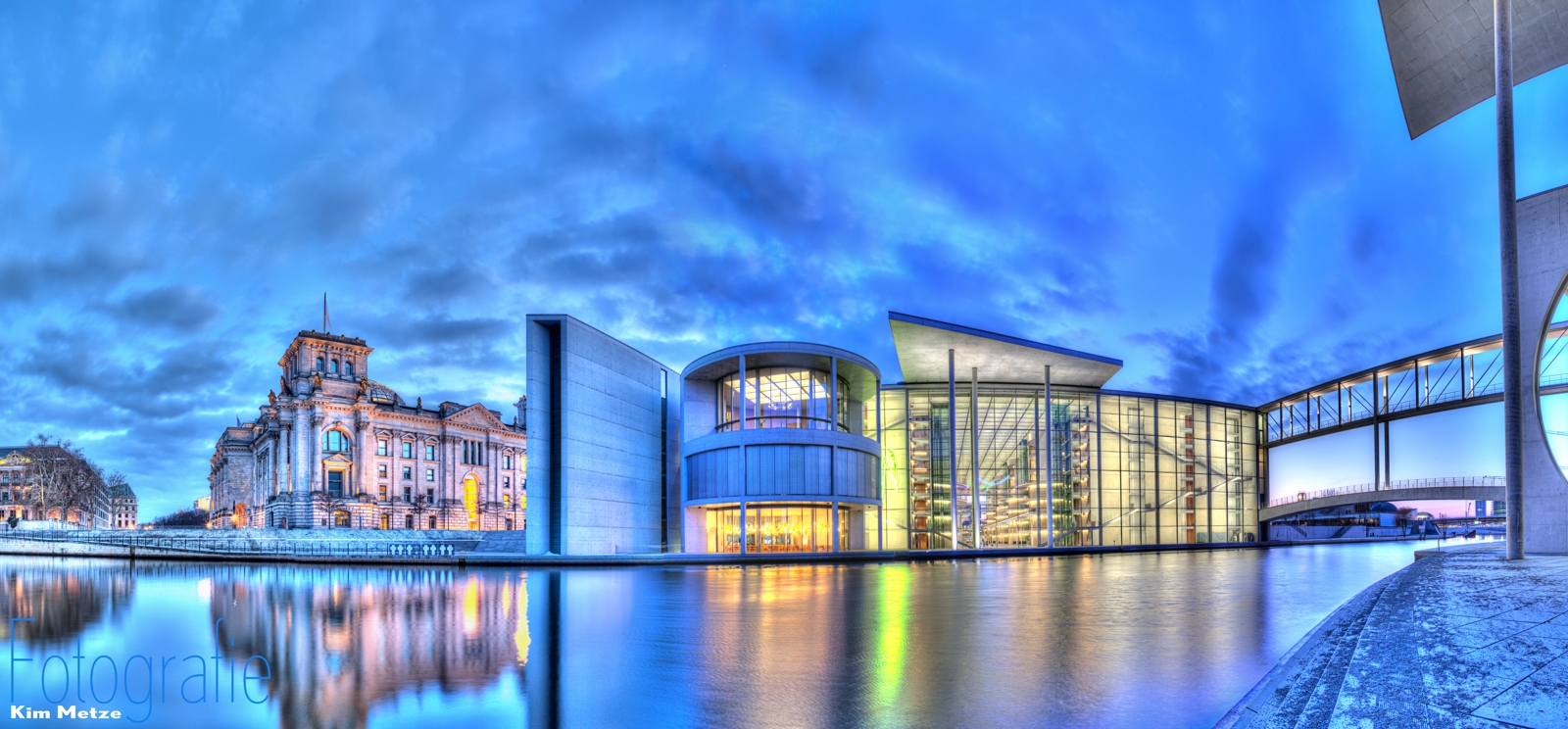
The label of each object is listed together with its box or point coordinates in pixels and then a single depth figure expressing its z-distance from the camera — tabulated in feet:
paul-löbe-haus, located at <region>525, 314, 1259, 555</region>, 140.97
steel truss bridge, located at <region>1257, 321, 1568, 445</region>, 170.09
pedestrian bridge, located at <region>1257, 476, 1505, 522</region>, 176.14
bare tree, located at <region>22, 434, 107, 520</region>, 276.00
